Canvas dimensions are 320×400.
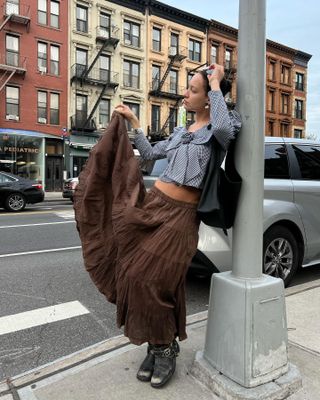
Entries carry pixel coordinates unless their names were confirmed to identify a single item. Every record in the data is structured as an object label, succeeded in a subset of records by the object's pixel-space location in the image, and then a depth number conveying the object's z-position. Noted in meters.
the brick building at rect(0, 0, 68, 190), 24.36
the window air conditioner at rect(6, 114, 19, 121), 24.41
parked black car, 13.71
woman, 2.32
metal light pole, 2.40
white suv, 4.40
